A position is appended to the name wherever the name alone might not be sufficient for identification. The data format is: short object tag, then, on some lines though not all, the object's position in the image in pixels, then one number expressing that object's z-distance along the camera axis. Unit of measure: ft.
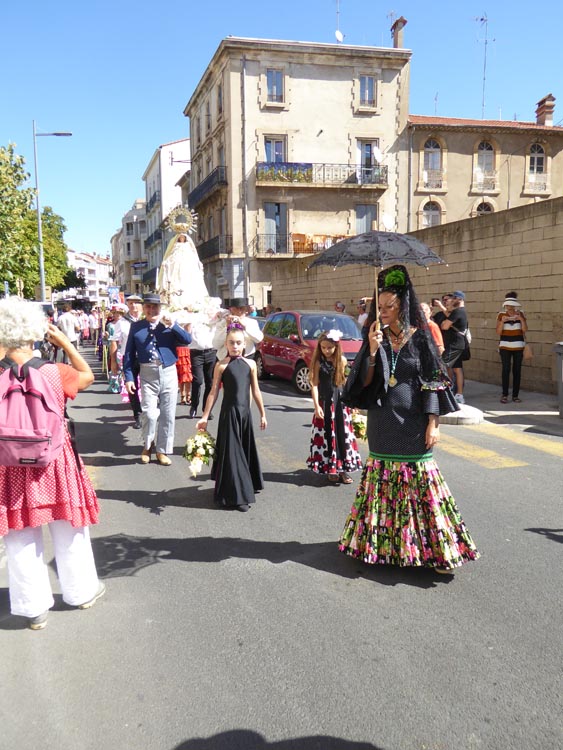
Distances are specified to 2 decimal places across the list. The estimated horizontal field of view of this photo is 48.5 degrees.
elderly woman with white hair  10.79
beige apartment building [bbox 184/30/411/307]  112.57
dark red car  40.88
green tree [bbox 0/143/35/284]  48.37
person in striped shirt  36.29
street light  90.68
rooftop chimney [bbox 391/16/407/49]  117.29
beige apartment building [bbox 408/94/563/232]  114.20
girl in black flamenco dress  18.24
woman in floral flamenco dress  12.96
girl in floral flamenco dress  20.83
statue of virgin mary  32.24
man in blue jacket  23.31
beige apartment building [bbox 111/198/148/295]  276.74
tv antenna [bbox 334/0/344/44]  115.82
